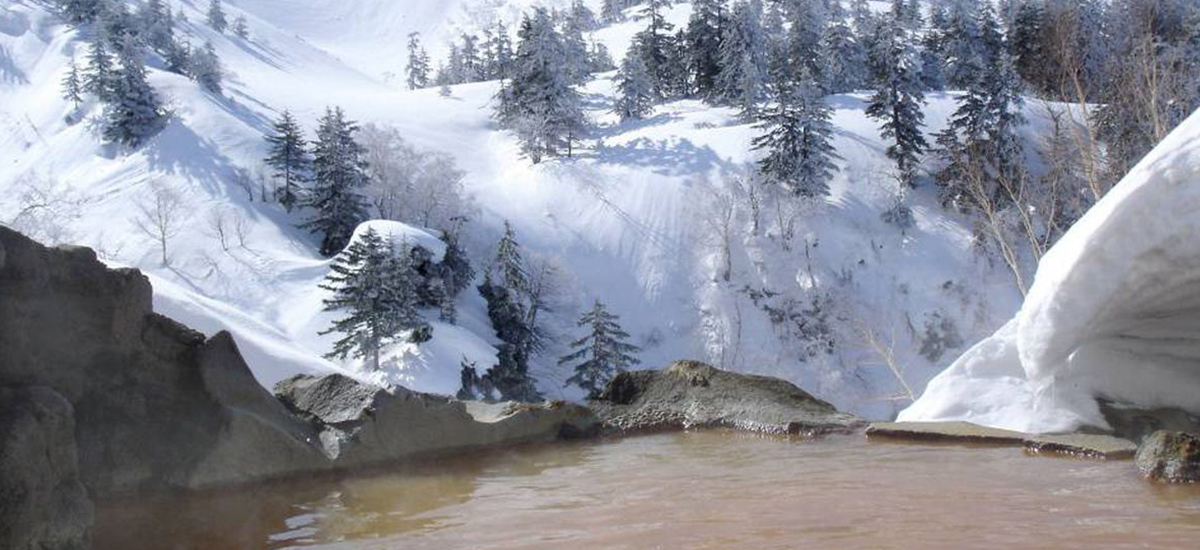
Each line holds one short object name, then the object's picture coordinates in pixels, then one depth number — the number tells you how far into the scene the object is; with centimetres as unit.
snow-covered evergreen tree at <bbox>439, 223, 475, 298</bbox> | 4169
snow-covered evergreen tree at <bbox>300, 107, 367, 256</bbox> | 4850
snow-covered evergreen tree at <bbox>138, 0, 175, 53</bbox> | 7562
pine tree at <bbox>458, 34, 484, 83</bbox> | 10092
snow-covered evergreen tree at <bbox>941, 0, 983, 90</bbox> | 6488
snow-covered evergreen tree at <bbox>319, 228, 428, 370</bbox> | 3419
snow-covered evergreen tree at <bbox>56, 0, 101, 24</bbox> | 8175
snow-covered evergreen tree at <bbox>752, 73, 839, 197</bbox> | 5156
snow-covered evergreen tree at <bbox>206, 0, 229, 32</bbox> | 10956
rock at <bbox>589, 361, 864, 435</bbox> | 867
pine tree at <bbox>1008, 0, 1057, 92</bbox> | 6006
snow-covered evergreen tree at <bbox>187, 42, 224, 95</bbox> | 6919
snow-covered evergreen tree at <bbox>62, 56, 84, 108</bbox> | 6359
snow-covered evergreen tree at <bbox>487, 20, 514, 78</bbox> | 8138
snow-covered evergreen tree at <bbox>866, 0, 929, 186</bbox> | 5279
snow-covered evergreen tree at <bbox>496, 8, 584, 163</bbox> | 5981
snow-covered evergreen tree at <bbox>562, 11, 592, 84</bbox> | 6325
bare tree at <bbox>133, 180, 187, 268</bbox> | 4766
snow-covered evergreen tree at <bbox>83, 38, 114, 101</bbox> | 5950
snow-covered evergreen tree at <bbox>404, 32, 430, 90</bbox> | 10994
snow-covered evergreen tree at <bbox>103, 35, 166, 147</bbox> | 5572
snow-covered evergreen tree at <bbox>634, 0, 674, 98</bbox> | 7506
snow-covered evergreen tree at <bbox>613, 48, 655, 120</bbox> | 6719
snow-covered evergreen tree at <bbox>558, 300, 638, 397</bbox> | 3794
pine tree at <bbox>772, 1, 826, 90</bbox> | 6375
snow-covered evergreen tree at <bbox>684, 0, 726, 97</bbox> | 7206
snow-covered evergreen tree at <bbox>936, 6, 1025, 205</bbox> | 4747
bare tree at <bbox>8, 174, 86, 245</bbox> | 4394
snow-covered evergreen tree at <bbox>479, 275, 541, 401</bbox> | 3741
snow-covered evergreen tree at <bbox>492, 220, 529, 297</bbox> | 4606
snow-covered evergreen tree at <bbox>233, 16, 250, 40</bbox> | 11229
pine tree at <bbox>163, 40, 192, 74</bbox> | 7138
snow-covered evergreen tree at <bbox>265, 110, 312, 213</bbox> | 5309
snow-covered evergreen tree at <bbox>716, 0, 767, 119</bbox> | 6378
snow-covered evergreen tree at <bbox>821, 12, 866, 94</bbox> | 6756
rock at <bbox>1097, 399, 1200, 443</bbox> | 714
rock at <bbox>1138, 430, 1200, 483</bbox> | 570
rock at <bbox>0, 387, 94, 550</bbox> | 454
